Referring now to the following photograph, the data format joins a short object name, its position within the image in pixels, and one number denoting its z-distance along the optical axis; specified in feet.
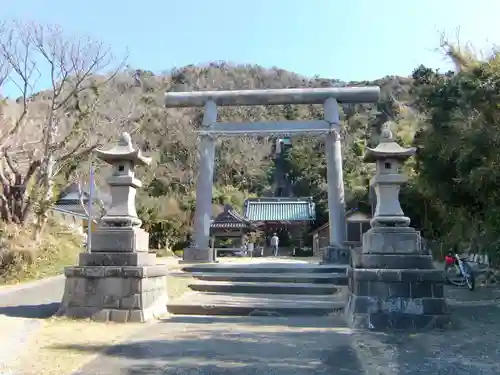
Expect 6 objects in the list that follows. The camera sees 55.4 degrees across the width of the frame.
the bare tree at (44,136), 44.60
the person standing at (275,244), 87.97
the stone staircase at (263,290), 25.75
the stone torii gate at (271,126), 47.93
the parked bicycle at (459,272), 34.86
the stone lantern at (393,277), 21.48
